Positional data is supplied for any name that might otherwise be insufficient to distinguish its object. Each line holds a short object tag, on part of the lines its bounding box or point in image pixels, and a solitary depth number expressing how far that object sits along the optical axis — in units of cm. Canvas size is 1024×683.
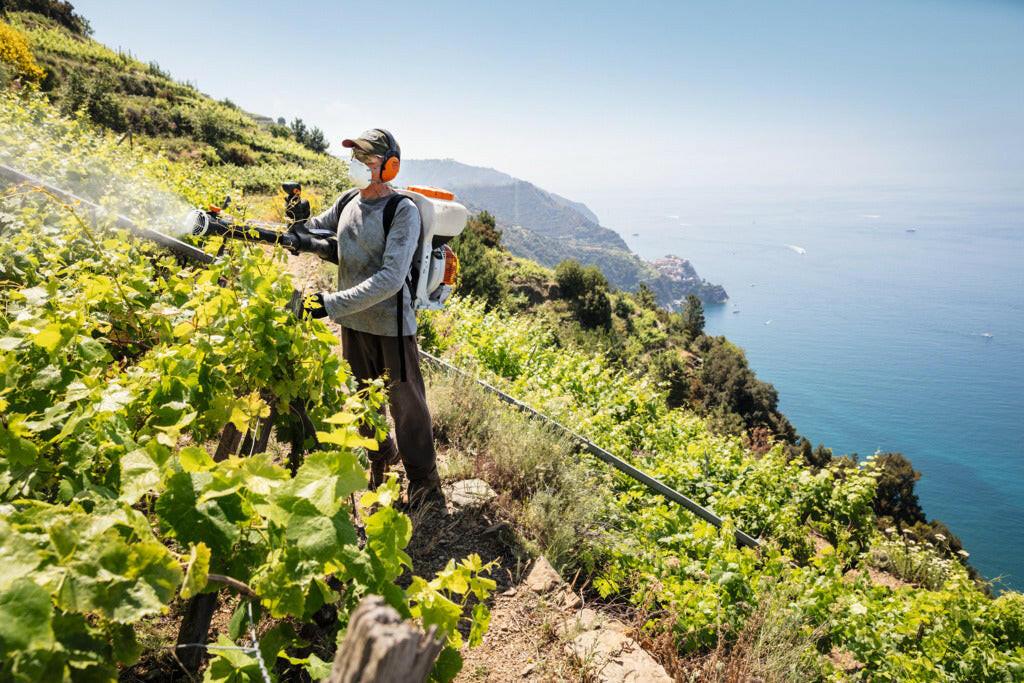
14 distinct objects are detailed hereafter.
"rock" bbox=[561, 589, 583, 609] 293
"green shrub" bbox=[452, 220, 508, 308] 1733
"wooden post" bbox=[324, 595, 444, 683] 78
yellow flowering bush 1772
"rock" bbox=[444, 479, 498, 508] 361
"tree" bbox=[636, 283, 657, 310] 5184
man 281
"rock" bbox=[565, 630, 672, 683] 247
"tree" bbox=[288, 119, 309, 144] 3681
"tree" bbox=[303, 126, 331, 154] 3691
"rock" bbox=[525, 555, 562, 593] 301
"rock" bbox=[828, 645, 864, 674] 378
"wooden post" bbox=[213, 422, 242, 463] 198
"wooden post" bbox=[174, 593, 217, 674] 157
